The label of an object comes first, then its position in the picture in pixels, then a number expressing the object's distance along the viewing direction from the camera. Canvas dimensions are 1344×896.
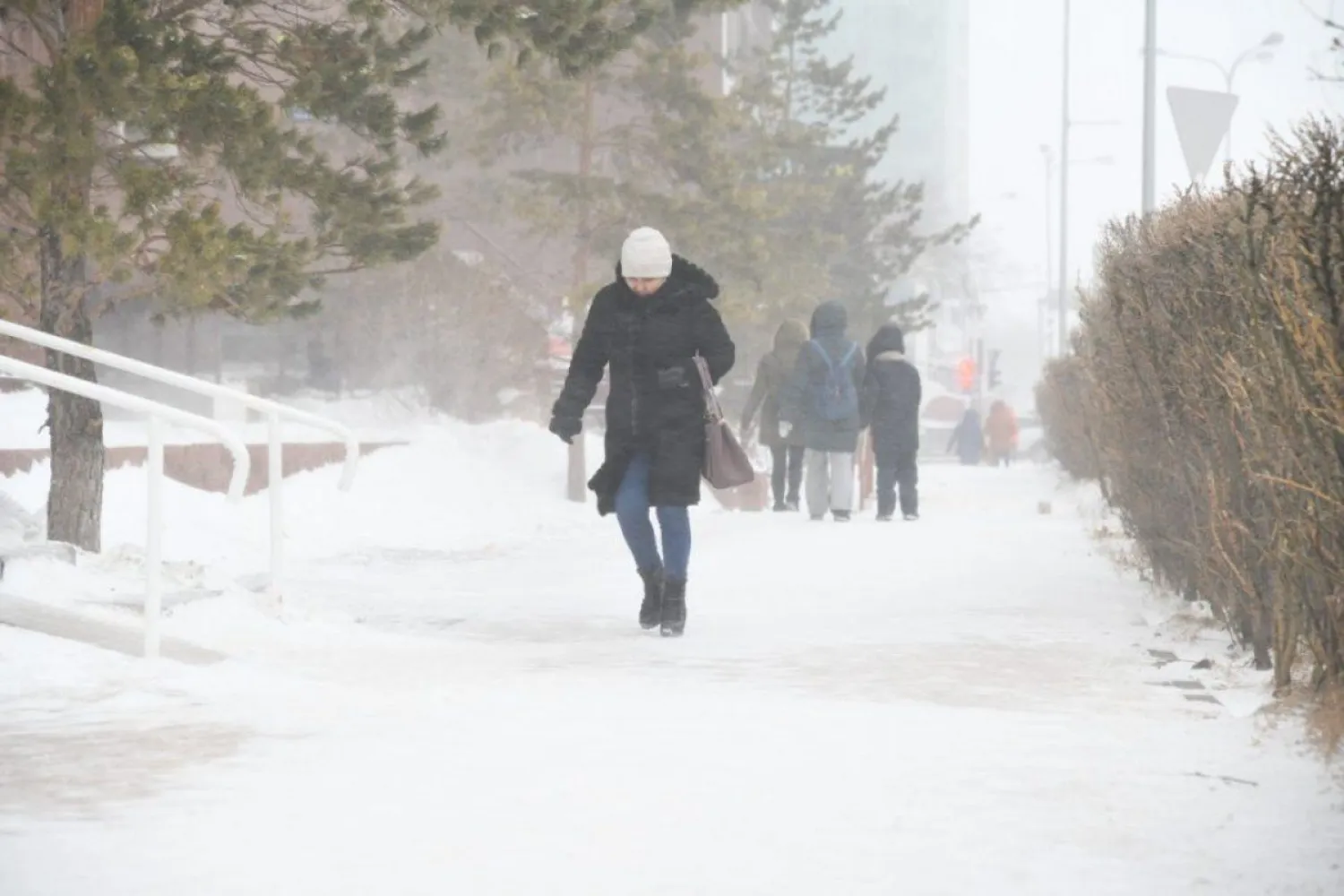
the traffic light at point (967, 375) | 86.06
